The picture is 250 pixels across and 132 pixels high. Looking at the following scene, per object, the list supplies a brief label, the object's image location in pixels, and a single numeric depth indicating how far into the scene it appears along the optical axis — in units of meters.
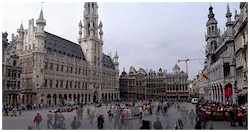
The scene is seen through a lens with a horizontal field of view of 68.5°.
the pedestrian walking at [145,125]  10.30
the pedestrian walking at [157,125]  10.32
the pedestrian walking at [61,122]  11.13
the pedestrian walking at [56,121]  11.29
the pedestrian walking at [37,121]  11.77
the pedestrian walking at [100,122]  11.29
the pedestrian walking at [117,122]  11.51
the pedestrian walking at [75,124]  11.14
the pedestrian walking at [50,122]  11.24
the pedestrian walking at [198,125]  10.44
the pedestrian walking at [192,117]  12.10
